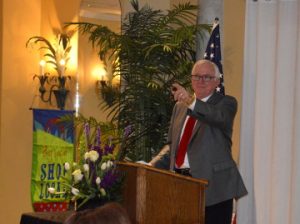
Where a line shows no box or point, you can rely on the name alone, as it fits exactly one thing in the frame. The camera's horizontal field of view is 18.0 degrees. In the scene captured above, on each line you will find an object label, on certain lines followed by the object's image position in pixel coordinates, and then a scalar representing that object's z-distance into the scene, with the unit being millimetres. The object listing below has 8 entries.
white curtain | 7264
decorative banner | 10390
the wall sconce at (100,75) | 10997
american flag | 6827
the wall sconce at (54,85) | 11016
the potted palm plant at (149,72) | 7289
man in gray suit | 5242
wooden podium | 4584
